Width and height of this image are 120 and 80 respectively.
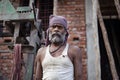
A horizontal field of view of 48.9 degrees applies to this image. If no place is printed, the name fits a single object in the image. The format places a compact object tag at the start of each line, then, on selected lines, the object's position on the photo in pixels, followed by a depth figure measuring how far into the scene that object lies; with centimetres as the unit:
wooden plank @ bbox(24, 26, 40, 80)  198
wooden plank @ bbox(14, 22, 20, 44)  204
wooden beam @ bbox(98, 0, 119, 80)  242
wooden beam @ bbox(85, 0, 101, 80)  233
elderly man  152
